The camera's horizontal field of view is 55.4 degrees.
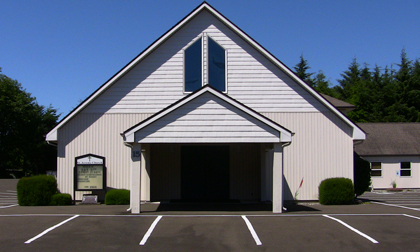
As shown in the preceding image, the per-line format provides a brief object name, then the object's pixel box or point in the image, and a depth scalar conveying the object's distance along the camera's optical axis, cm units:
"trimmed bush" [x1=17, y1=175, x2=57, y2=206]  1647
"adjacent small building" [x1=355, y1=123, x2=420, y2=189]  3161
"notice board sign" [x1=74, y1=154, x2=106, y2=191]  1705
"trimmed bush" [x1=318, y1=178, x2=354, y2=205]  1677
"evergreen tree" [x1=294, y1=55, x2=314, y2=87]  5993
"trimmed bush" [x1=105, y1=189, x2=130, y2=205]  1661
